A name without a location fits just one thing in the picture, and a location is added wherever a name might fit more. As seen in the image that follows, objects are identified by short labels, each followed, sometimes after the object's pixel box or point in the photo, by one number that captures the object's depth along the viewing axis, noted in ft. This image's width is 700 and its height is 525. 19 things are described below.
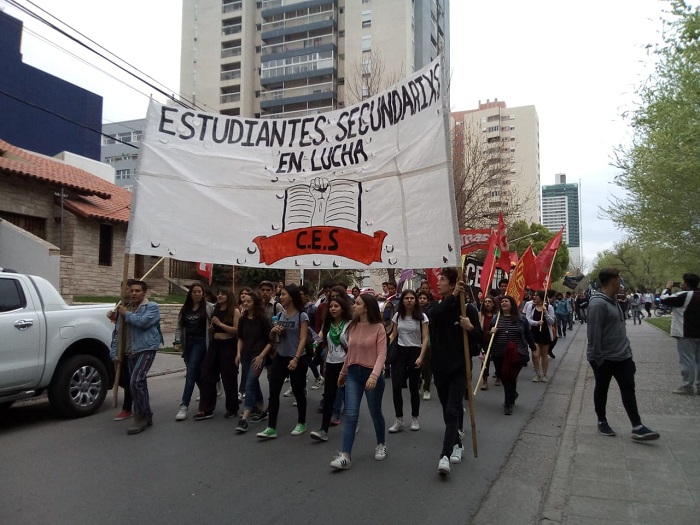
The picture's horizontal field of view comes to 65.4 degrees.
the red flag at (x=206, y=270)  45.37
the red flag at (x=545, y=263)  39.40
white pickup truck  20.40
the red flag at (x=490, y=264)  25.12
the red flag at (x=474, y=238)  50.78
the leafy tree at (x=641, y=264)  68.57
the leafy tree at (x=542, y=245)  148.23
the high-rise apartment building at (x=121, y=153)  204.95
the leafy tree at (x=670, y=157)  38.42
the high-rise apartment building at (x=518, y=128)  299.38
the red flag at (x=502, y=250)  29.78
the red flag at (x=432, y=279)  40.04
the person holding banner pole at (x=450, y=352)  16.63
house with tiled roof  53.11
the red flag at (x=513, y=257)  51.43
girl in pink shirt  16.47
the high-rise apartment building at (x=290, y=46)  174.29
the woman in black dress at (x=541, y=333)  35.04
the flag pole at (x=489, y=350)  25.84
